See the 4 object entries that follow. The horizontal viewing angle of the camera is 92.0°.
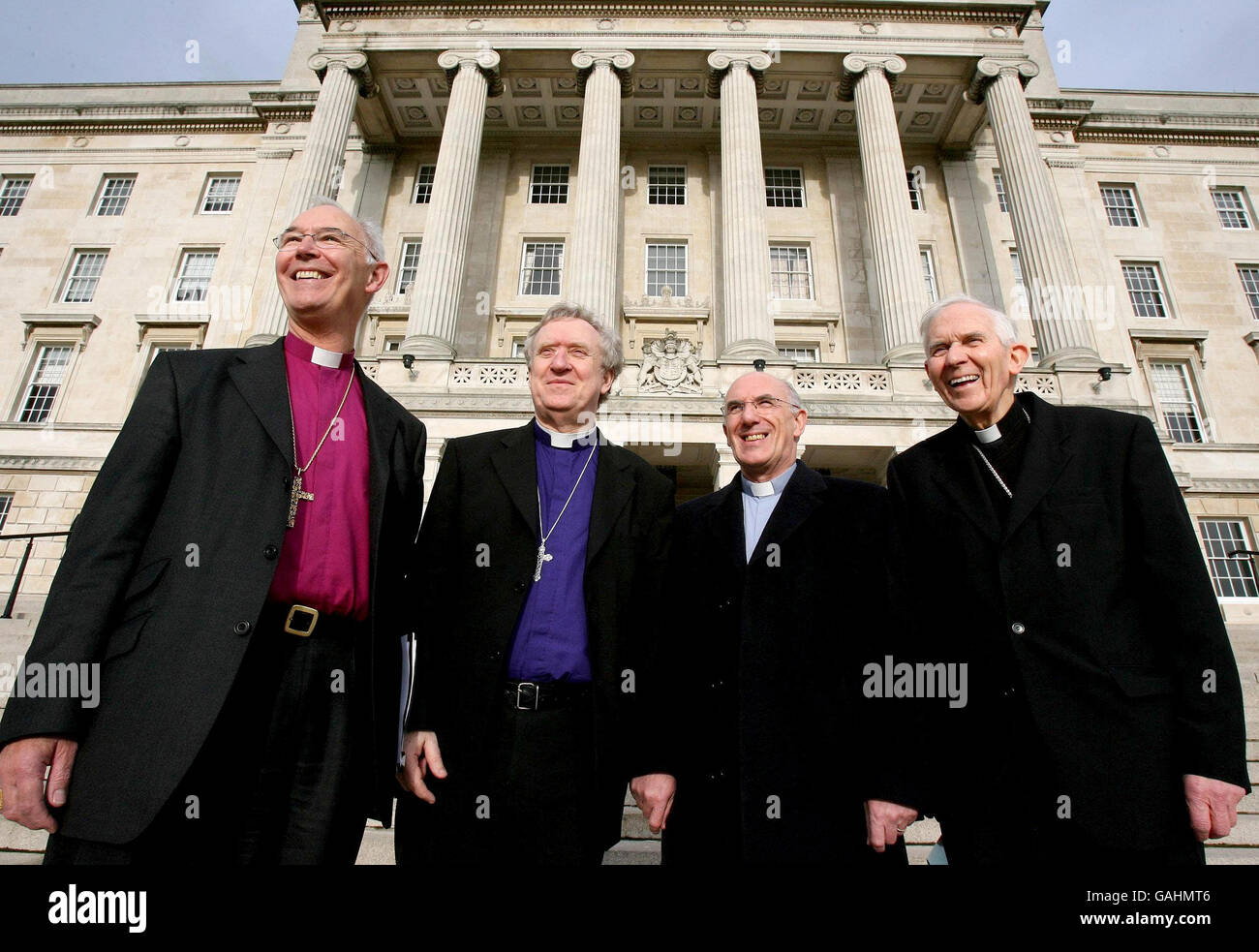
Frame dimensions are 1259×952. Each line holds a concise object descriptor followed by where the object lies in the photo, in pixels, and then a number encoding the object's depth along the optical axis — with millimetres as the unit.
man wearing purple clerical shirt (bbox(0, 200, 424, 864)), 1867
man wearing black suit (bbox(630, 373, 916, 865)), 2604
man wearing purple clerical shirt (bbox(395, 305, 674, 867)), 2457
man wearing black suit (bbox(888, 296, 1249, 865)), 2277
